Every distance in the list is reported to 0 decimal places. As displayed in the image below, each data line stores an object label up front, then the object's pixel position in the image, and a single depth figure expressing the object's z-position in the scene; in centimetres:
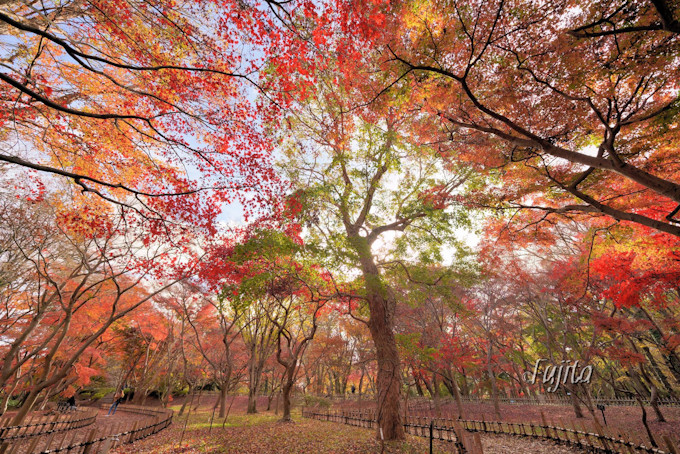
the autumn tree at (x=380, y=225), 815
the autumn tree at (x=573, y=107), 443
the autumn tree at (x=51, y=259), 782
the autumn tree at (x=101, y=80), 539
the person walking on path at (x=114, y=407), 2093
